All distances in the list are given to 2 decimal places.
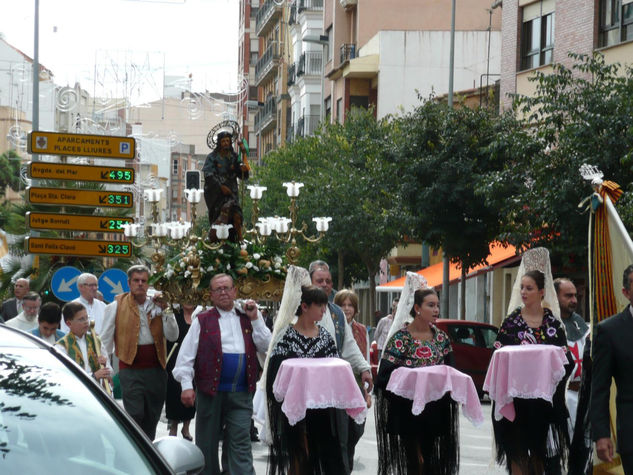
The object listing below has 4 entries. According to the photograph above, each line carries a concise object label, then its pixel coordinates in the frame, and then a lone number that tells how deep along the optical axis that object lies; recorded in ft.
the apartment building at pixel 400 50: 186.09
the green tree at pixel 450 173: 102.22
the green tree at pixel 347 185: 140.77
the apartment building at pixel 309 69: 230.68
